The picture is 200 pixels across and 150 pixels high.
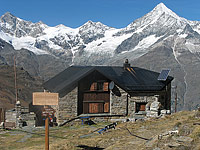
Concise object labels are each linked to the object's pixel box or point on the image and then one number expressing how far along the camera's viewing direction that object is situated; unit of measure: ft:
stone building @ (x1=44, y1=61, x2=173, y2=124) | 81.20
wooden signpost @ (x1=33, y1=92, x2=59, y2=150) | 35.86
